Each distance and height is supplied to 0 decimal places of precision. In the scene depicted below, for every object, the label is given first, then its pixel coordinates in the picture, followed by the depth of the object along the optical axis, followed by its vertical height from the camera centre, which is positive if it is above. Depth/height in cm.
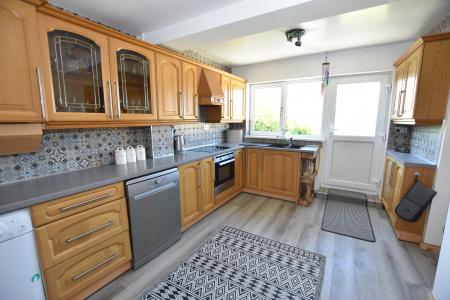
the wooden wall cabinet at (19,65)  117 +34
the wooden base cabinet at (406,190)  203 -76
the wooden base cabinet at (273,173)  310 -83
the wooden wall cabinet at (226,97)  323 +41
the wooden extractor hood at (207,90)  272 +44
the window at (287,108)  350 +25
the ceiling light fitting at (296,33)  228 +101
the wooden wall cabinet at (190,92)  250 +38
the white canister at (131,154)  211 -34
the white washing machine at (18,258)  108 -77
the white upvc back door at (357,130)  309 -13
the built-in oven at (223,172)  283 -74
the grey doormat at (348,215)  234 -125
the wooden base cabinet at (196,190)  227 -83
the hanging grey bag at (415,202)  194 -79
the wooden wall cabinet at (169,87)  217 +39
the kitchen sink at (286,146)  341 -41
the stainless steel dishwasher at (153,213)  170 -85
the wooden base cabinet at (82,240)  125 -83
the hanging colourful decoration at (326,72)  319 +80
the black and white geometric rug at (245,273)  154 -129
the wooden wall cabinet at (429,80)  190 +42
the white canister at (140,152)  219 -33
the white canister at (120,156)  203 -35
